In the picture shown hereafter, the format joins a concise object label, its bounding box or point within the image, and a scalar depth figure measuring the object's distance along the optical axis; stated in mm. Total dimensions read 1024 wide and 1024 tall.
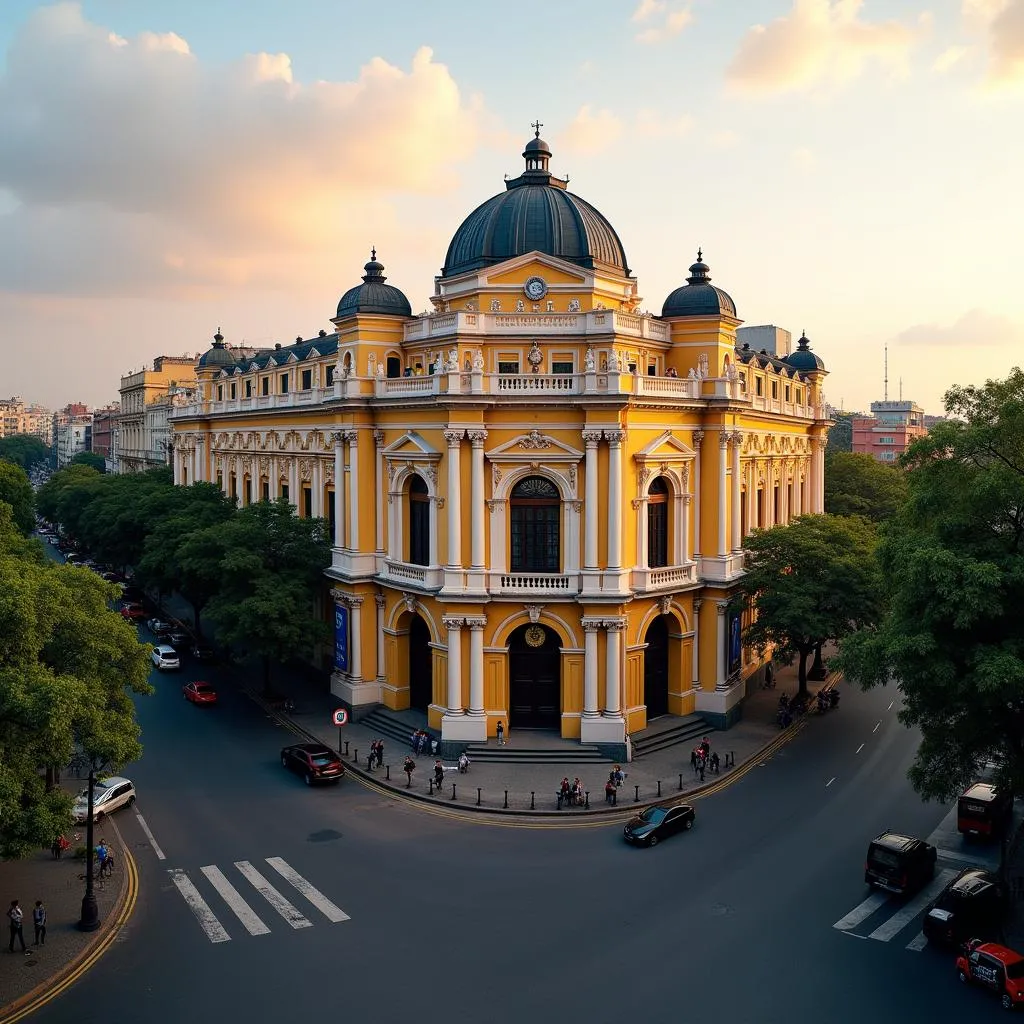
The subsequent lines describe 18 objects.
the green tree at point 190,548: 46000
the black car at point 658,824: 28875
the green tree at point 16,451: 181375
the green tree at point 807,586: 40344
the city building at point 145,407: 107938
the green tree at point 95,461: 136375
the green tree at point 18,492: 45000
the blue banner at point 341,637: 43219
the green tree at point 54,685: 19312
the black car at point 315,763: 34281
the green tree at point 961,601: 21641
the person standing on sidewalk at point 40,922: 22297
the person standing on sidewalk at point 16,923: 21875
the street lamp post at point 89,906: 23219
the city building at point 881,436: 132875
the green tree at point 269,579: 41750
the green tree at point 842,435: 136375
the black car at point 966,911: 22359
